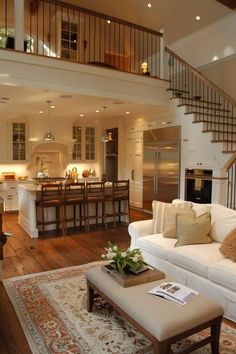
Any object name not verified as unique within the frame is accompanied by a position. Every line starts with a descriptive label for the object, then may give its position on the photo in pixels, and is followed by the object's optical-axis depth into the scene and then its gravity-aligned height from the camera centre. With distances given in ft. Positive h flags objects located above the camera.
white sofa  8.66 -3.11
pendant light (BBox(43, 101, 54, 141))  20.31 +2.20
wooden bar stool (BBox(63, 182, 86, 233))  18.20 -1.81
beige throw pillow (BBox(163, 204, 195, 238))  11.76 -2.08
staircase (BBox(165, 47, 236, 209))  18.13 +4.73
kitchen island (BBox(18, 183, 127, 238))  17.44 -2.70
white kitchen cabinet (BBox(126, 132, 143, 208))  26.27 +0.33
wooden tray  7.53 -2.93
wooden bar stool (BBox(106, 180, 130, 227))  19.93 -2.14
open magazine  6.73 -3.02
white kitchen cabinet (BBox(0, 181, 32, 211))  24.89 -2.48
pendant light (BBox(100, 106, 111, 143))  22.48 +2.41
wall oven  19.02 -1.12
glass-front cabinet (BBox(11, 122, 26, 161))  26.26 +2.47
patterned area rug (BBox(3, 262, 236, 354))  7.36 -4.52
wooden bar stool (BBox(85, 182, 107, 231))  18.99 -1.87
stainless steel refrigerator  22.12 +0.32
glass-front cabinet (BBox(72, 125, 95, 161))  29.83 +2.65
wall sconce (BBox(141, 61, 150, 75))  22.45 +7.99
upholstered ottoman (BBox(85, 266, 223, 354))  5.93 -3.21
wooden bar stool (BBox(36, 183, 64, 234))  17.31 -1.91
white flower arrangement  7.91 -2.55
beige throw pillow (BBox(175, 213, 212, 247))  10.96 -2.35
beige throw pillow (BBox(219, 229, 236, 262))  9.26 -2.56
